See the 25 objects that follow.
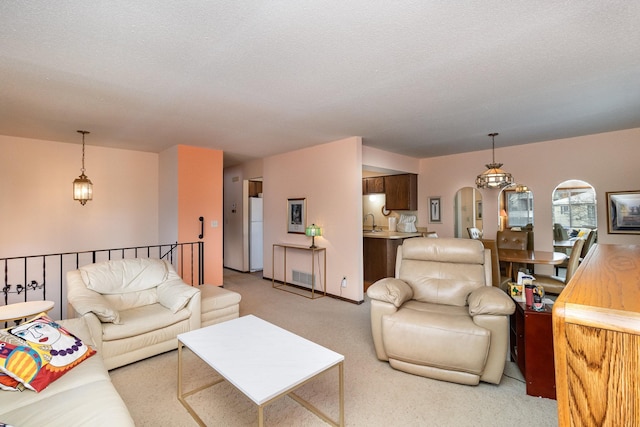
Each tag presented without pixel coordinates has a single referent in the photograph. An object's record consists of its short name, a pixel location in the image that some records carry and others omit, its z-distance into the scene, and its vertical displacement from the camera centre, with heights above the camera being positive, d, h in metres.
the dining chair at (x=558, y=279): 3.20 -0.82
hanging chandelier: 4.28 +0.53
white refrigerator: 6.82 -0.41
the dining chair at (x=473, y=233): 5.31 -0.34
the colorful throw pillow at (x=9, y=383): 1.50 -0.85
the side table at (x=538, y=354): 2.10 -1.00
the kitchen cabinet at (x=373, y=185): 7.02 +0.74
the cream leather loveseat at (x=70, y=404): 1.31 -0.89
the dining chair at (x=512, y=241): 4.94 -0.45
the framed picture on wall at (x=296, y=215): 5.37 +0.02
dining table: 3.74 -0.58
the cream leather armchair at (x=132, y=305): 2.52 -0.85
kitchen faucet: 7.60 -0.17
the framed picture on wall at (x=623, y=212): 4.35 +0.02
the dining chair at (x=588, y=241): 3.81 -0.36
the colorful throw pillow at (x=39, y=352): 1.53 -0.76
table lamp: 4.94 -0.26
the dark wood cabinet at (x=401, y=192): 6.54 +0.53
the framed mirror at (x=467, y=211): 6.26 +0.08
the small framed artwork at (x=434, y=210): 6.38 +0.11
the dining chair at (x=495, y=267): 3.69 -0.65
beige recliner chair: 2.21 -0.82
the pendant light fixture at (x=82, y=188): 4.16 +0.41
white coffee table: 1.55 -0.87
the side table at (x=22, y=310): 2.57 -0.85
